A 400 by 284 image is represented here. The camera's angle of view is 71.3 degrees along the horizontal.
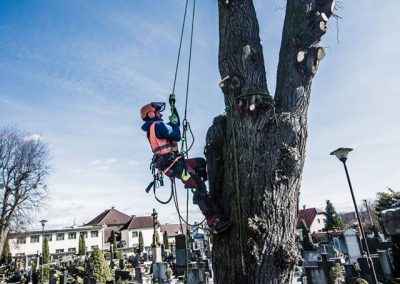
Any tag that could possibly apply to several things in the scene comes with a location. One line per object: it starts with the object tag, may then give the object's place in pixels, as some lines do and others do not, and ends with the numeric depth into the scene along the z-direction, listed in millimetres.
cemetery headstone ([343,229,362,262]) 12922
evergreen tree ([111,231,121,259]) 27861
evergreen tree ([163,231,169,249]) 31438
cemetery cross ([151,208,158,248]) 16500
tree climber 3412
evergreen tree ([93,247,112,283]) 14151
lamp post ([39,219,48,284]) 20117
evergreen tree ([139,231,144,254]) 31914
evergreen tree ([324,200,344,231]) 35469
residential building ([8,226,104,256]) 37969
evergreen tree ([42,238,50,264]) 26319
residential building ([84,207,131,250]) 44284
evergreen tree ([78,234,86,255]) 31836
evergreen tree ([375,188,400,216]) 19189
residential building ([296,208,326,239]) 43094
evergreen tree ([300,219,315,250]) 17109
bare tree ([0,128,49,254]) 21312
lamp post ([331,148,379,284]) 8772
